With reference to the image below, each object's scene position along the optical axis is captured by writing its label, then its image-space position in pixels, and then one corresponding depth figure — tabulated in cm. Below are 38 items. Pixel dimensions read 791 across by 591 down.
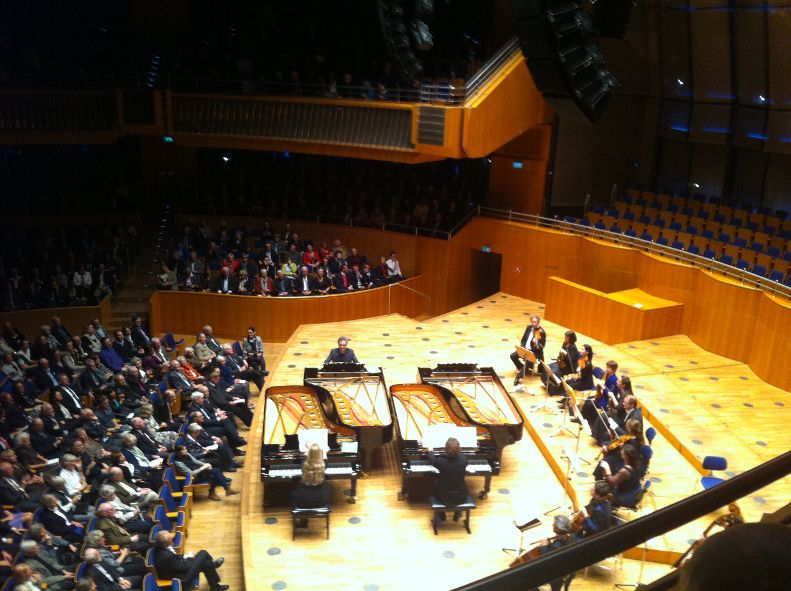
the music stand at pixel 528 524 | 668
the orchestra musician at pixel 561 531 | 667
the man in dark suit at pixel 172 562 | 695
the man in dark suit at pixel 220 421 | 1023
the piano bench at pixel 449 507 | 786
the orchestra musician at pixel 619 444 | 774
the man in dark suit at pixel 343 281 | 1611
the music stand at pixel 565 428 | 973
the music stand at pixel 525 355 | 1058
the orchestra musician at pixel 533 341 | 1119
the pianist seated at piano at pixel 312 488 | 773
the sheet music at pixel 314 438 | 816
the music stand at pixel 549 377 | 1058
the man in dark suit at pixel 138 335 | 1362
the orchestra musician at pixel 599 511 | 690
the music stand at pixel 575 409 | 924
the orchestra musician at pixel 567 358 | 1100
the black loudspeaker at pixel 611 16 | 669
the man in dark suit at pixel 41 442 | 939
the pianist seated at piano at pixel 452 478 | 788
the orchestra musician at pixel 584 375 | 1041
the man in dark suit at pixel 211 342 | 1282
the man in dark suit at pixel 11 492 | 796
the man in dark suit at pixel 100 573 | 656
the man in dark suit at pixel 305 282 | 1577
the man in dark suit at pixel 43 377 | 1137
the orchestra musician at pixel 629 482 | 760
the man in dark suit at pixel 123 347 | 1309
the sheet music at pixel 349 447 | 829
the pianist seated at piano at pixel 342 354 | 1102
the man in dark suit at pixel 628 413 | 844
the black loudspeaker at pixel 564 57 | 582
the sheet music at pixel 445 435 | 823
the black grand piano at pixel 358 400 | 870
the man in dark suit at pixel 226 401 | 1108
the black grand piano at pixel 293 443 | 817
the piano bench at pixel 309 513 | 770
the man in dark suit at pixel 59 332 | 1312
